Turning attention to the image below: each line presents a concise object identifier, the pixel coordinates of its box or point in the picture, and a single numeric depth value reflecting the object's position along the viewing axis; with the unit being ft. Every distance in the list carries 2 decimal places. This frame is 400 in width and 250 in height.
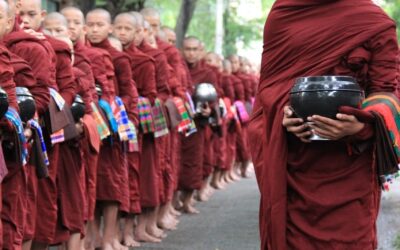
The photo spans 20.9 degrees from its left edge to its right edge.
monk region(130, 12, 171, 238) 33.73
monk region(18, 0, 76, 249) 23.50
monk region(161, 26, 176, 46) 41.85
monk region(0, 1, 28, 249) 19.43
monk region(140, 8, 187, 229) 36.06
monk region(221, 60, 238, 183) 55.72
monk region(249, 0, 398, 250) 16.22
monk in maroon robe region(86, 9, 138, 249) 29.45
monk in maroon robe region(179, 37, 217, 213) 40.98
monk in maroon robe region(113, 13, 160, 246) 31.86
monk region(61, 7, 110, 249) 26.96
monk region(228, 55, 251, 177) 60.01
